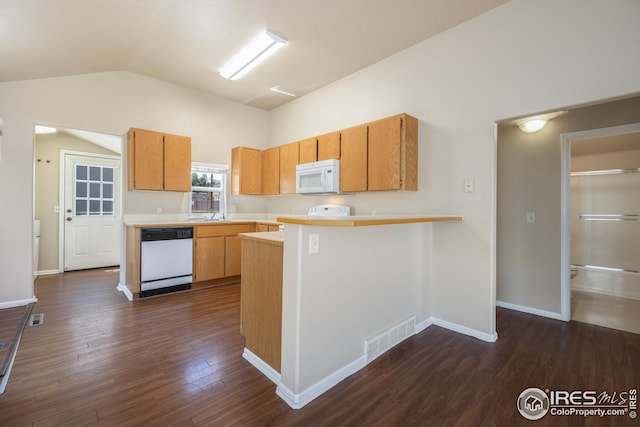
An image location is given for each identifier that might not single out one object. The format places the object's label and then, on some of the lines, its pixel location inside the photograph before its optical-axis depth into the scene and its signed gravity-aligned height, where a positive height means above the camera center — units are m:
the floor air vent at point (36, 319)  2.68 -1.09
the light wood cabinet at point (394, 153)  2.88 +0.66
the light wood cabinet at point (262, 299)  1.84 -0.62
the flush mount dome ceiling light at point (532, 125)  3.03 +1.00
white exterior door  4.86 -0.01
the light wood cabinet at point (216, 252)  3.89 -0.58
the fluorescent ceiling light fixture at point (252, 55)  2.95 +1.87
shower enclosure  3.71 -0.23
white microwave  3.59 +0.49
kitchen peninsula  1.63 -0.62
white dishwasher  3.45 -0.63
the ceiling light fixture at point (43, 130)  4.38 +1.30
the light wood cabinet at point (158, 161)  3.72 +0.72
